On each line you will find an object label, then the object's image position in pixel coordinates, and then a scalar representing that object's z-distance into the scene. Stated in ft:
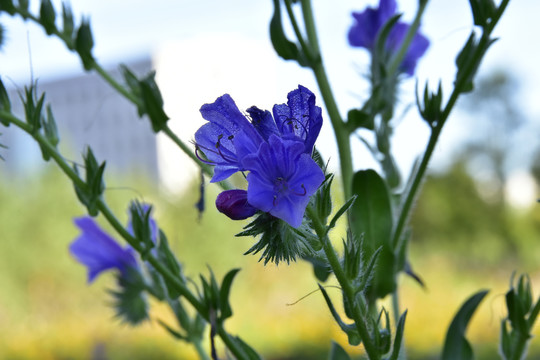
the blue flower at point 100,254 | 1.45
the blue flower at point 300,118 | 0.94
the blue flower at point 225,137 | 0.95
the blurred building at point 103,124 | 75.67
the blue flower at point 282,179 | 0.92
